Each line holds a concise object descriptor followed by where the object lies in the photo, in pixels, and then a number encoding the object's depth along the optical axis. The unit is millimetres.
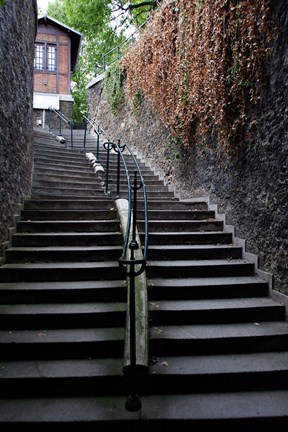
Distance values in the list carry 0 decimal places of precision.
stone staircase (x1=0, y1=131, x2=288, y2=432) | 2586
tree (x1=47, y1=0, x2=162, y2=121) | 13680
